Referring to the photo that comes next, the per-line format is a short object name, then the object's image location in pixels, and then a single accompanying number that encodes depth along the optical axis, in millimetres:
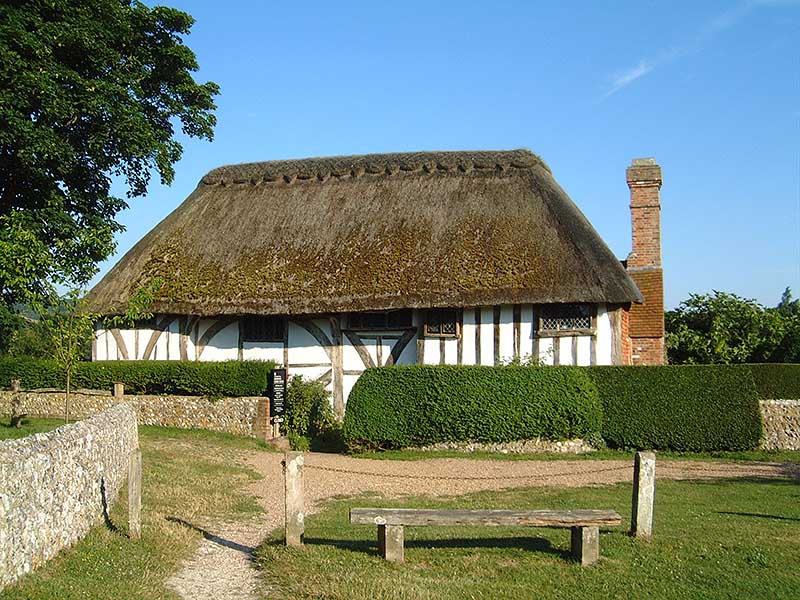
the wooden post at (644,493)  8781
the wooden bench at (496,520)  8031
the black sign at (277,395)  19312
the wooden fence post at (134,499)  8766
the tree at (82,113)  18062
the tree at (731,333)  23828
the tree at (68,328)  15109
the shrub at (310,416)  19500
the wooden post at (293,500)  8508
